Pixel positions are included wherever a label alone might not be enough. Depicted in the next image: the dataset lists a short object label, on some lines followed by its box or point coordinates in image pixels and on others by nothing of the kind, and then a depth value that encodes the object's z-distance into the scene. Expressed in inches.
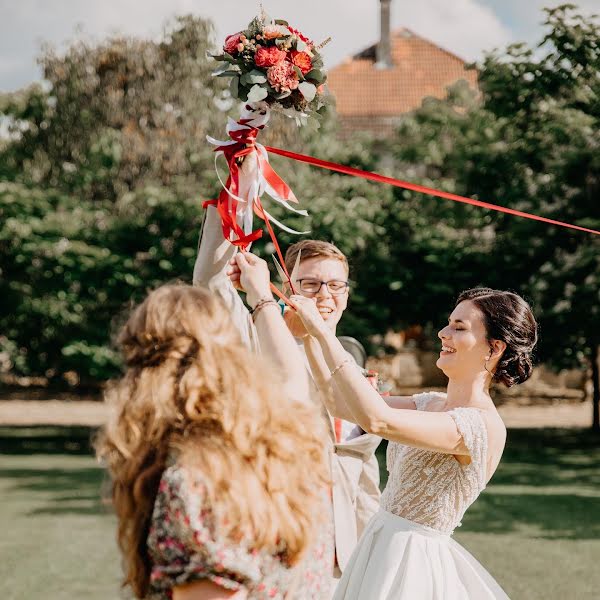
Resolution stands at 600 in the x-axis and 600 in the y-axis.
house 1280.8
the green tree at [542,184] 488.1
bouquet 128.8
